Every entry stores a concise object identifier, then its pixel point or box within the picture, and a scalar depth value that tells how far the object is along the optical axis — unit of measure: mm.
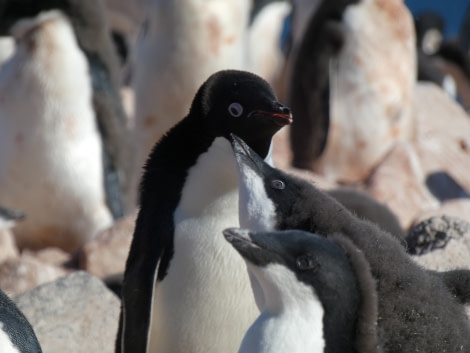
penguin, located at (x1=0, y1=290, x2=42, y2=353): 5863
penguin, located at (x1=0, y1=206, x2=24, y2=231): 8531
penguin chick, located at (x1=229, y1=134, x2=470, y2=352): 5391
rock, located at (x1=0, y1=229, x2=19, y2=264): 12414
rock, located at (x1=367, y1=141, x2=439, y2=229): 13820
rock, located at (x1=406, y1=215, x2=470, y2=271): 7699
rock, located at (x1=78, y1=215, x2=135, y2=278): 11086
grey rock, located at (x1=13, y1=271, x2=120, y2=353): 8055
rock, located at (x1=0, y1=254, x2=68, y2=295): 10234
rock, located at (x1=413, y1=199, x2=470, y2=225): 11024
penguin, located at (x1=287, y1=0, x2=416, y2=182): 17312
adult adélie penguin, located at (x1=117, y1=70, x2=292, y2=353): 7445
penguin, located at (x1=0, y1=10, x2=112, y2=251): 13820
